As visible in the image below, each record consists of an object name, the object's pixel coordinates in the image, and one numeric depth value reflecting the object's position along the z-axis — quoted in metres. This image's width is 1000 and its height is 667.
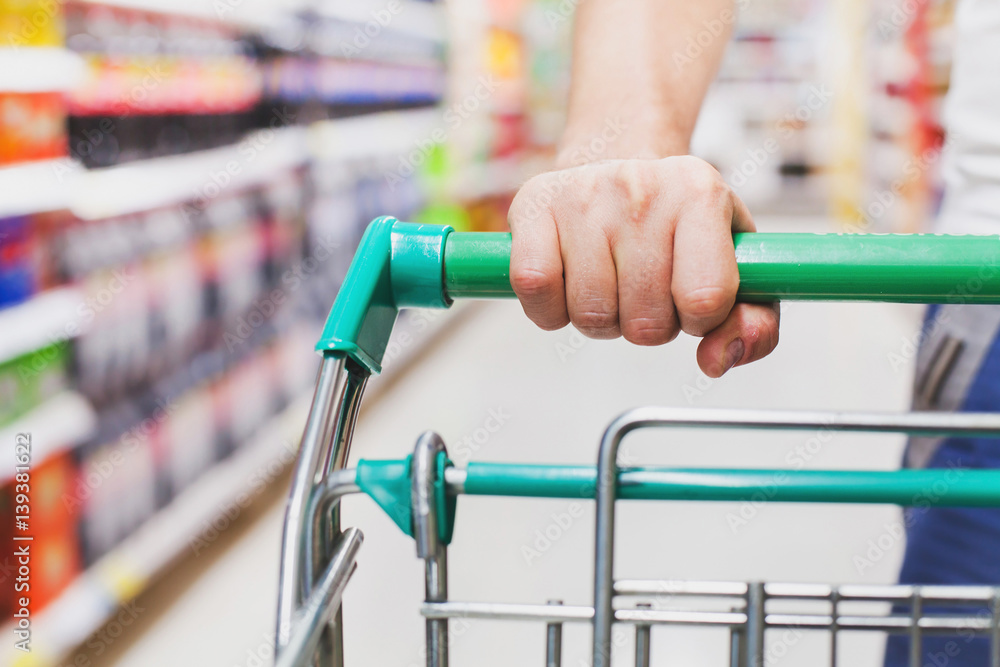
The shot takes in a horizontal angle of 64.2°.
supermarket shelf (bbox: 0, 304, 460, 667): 1.87
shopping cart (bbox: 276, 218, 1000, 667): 0.59
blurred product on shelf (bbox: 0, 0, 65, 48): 1.64
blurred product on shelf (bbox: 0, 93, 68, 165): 1.67
